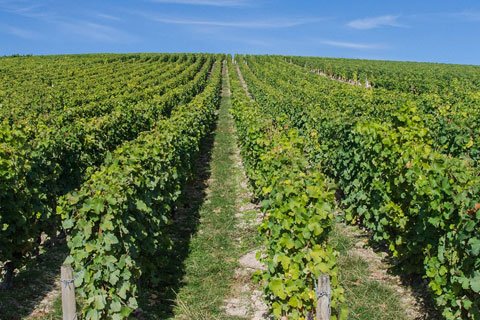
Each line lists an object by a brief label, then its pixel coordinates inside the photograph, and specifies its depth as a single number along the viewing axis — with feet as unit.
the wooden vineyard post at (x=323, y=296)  17.22
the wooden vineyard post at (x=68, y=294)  17.90
